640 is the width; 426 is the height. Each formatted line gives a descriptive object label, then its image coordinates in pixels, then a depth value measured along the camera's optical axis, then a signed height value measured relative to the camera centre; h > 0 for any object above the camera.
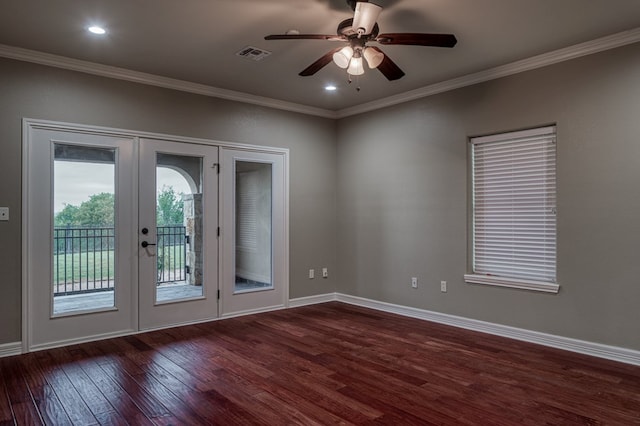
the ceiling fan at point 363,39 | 2.80 +1.23
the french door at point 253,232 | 5.21 -0.19
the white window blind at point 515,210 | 4.14 +0.07
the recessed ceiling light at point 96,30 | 3.43 +1.55
